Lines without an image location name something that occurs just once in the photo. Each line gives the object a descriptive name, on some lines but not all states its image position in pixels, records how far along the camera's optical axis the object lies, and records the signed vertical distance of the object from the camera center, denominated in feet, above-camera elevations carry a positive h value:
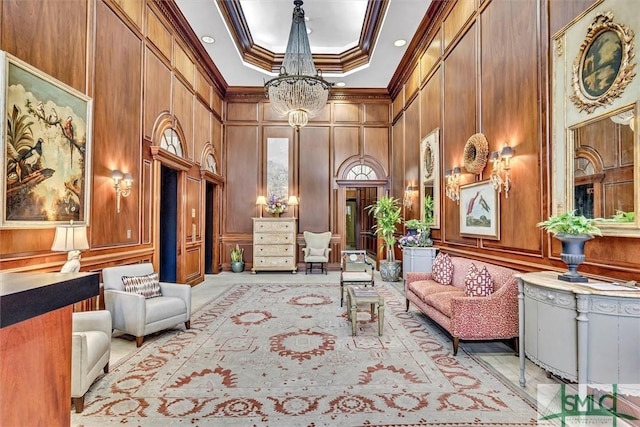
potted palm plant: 24.57 -0.95
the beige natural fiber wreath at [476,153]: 13.89 +2.83
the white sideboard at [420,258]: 18.95 -2.40
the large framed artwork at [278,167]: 29.99 +4.67
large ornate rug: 7.77 -4.72
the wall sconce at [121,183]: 14.05 +1.52
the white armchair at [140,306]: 11.85 -3.36
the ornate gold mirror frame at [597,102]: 7.70 +3.05
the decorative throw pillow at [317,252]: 28.25 -2.99
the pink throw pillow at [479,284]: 11.79 -2.43
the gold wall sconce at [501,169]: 12.17 +1.88
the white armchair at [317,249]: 28.02 -2.74
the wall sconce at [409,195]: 23.64 +1.70
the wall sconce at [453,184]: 16.40 +1.75
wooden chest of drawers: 28.02 -2.18
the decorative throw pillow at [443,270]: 15.16 -2.47
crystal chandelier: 18.24 +7.67
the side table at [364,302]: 12.78 -3.31
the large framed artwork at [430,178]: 19.21 +2.46
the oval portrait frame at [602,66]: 7.84 +3.94
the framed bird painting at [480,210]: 13.24 +0.31
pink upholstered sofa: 10.83 -3.28
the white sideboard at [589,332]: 6.81 -2.55
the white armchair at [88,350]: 7.92 -3.46
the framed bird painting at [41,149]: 8.96 +2.17
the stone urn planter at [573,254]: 7.97 -0.90
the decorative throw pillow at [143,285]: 12.84 -2.73
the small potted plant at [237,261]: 28.78 -3.85
